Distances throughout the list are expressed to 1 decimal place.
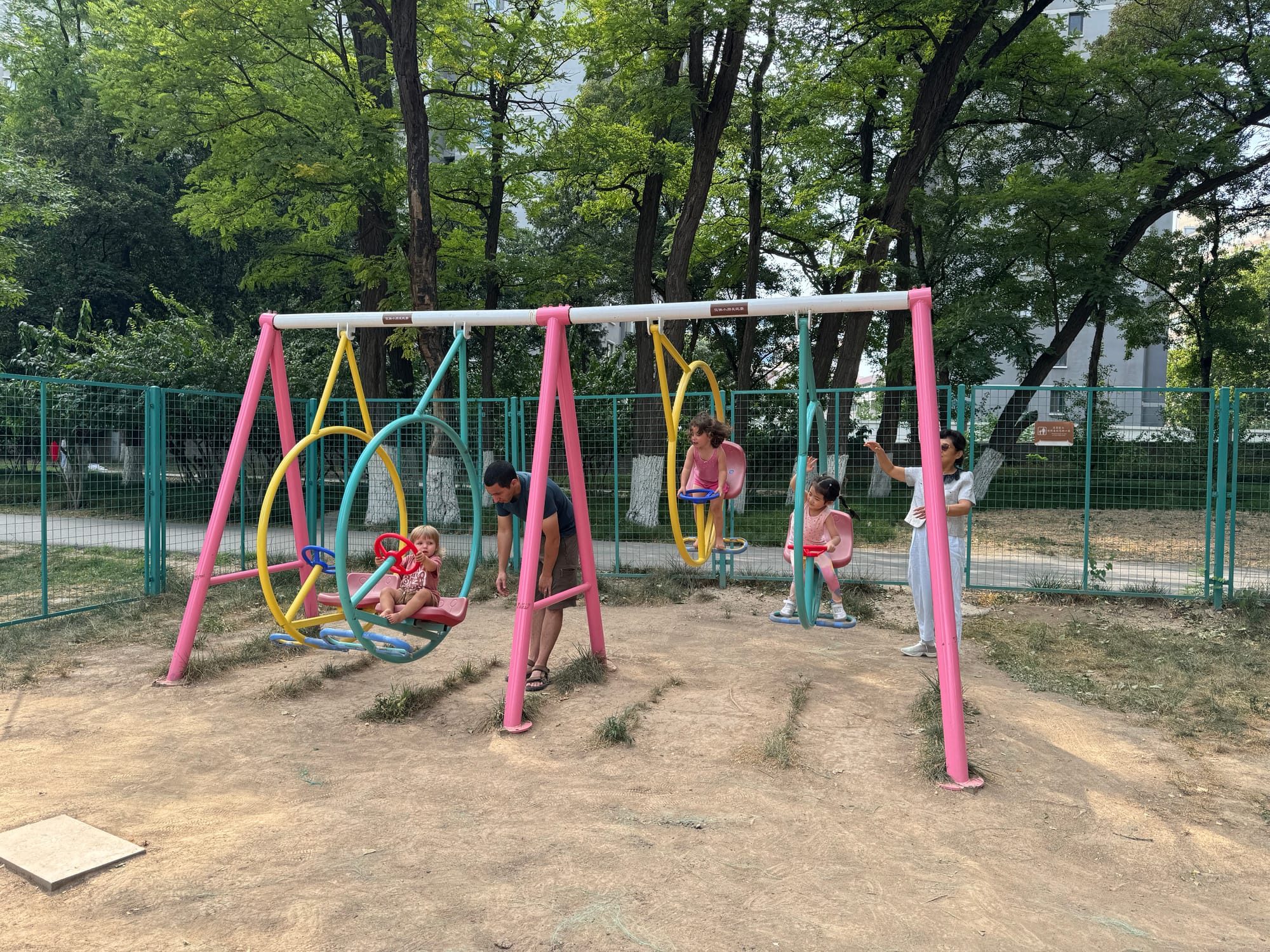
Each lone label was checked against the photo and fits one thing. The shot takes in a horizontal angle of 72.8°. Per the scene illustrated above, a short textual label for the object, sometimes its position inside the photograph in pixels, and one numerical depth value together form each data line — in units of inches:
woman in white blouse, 246.7
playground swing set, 196.5
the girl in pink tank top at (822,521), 246.7
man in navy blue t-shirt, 230.5
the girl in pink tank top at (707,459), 276.1
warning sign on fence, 366.6
